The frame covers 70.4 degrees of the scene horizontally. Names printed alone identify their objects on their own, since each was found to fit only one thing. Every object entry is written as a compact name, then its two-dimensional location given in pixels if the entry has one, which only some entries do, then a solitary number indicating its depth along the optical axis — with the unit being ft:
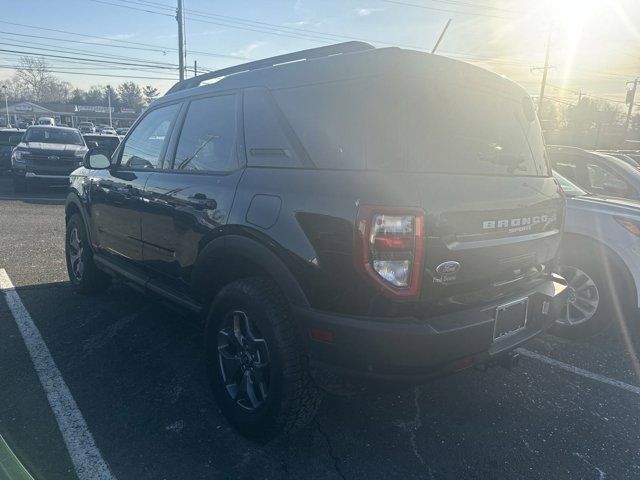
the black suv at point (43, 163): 40.04
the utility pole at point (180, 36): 79.51
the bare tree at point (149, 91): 336.16
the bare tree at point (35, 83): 307.74
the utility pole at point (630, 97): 137.51
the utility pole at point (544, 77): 113.09
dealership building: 249.96
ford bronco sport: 6.40
